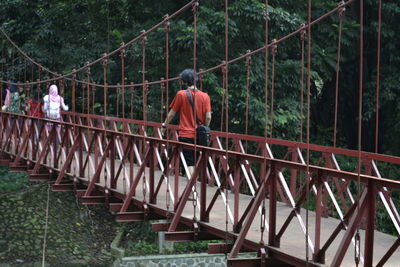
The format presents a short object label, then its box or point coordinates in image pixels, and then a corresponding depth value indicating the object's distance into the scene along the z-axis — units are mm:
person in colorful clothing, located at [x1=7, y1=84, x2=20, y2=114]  13630
